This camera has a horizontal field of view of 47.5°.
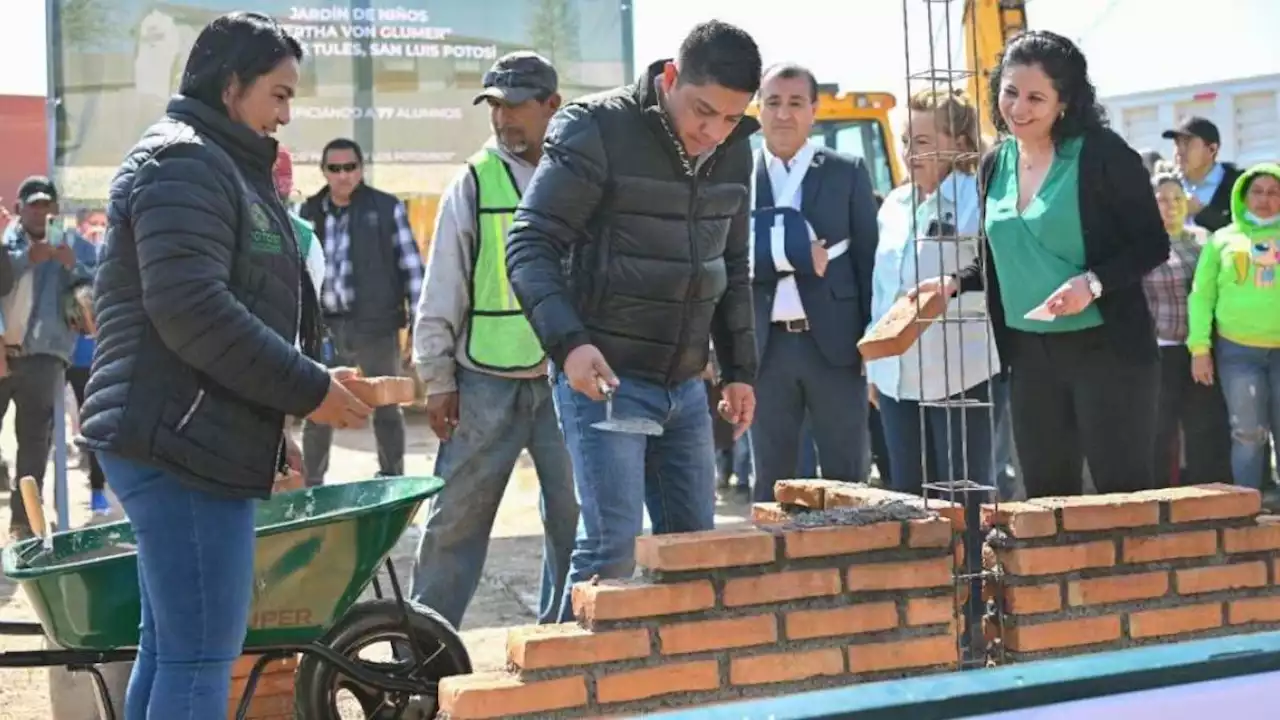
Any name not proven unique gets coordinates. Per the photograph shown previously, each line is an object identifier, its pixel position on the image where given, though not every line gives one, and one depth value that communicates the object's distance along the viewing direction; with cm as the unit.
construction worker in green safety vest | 439
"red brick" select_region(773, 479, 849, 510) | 386
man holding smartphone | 745
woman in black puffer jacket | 276
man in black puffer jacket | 330
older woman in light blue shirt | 457
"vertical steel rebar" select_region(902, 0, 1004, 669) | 343
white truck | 1449
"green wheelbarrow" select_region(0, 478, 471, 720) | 327
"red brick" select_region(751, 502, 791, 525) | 396
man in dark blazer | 512
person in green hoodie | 710
